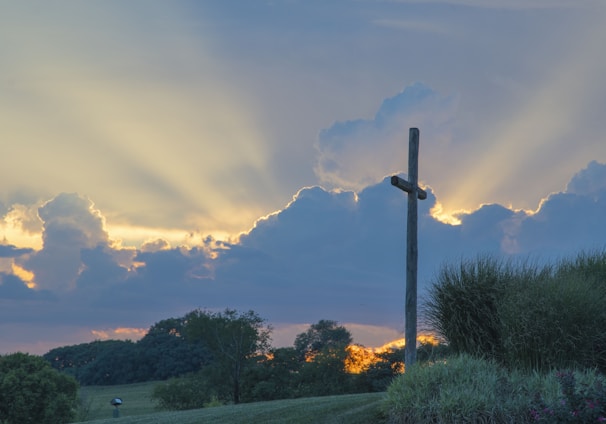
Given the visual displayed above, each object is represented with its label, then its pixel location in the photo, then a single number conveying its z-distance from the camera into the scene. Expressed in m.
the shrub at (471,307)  18.11
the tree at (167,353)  61.19
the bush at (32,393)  32.12
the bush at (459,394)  13.80
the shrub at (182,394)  39.28
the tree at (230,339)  39.75
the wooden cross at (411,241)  18.42
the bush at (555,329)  16.66
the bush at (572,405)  12.95
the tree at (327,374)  37.59
